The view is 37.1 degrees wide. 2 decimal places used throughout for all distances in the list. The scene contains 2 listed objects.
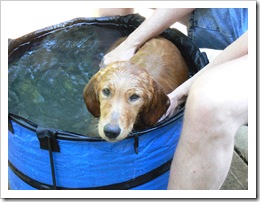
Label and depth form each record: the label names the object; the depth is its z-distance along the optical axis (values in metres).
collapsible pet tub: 2.09
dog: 2.16
